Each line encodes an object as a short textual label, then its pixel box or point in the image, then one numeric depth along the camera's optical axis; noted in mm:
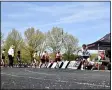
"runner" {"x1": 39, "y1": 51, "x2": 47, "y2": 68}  18303
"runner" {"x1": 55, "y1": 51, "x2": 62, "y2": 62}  17341
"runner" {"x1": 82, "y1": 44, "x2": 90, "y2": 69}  14075
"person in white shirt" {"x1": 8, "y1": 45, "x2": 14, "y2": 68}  15358
